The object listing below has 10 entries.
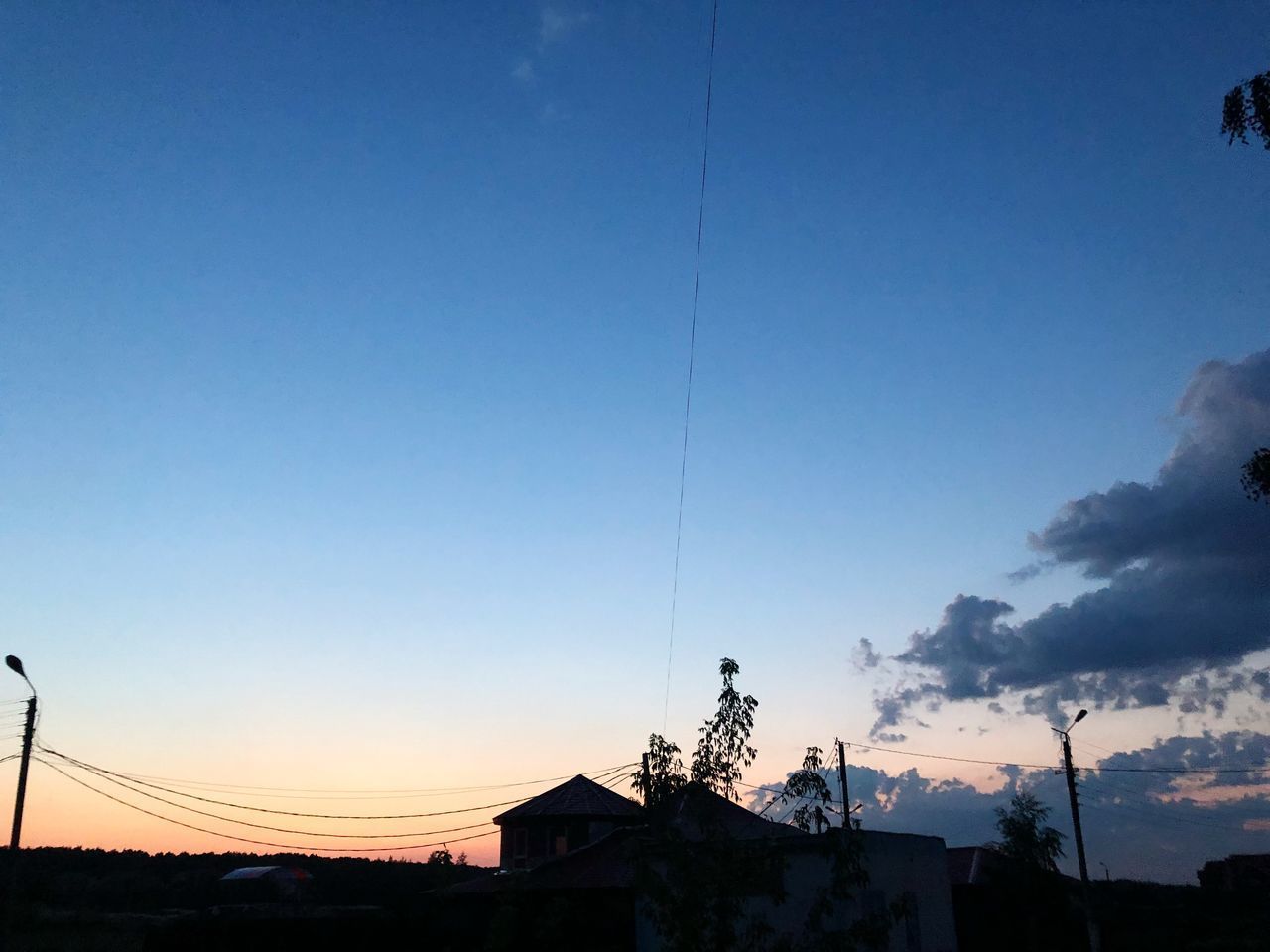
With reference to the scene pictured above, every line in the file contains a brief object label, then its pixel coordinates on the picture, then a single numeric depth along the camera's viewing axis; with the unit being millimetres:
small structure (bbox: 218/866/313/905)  55250
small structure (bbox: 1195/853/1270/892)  77312
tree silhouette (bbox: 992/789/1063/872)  47656
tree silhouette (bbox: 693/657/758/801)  12992
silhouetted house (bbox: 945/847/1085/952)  42800
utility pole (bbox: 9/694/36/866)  26453
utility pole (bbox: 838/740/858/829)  43406
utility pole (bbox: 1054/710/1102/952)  34562
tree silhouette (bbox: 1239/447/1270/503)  15891
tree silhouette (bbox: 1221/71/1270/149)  16406
